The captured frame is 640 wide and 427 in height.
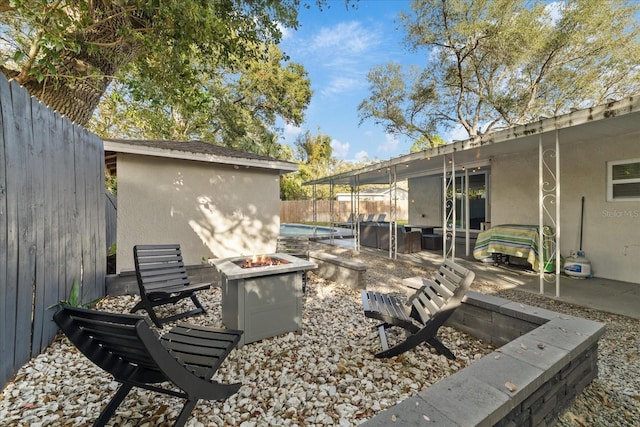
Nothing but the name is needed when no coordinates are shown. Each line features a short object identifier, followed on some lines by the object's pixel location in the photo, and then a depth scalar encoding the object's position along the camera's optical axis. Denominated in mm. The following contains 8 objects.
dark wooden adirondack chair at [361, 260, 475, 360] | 2484
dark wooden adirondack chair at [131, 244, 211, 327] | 3535
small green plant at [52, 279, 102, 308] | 3234
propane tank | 5422
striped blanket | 5691
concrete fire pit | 2977
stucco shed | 5527
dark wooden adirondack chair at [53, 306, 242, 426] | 1499
